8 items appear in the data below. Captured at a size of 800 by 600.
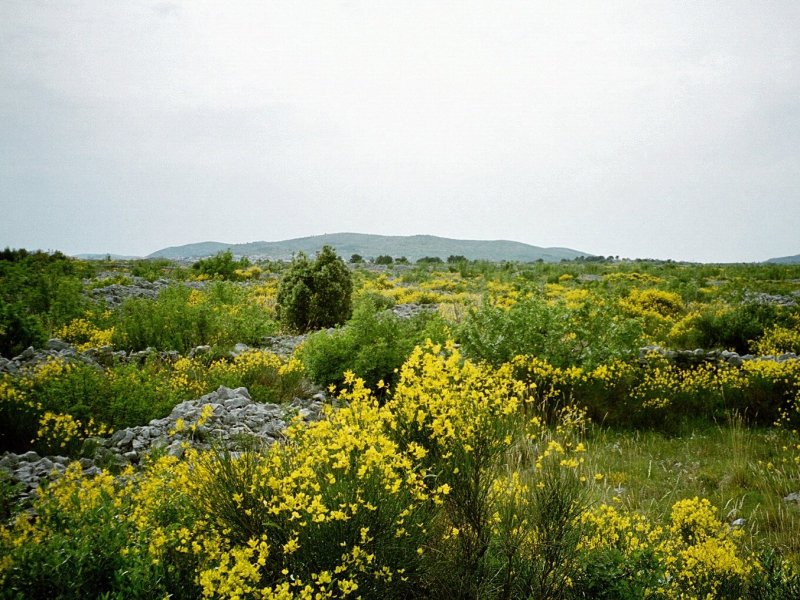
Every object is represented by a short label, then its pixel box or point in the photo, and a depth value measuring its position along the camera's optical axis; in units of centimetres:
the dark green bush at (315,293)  1226
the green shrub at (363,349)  741
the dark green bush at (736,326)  1062
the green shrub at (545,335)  729
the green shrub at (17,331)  829
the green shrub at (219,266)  2445
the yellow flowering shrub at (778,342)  955
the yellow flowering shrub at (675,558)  299
